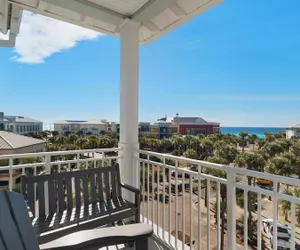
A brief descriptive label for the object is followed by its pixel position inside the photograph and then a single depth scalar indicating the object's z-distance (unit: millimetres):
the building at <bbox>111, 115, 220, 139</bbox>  54375
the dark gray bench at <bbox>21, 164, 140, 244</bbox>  1997
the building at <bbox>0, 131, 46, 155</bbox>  8580
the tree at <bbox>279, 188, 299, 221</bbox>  9609
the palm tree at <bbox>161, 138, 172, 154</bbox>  36875
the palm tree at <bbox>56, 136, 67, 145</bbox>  34491
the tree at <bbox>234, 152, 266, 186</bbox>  19656
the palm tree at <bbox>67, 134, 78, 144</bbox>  35319
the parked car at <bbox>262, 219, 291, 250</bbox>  4970
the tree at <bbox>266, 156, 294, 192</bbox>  18469
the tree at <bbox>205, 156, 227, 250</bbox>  19869
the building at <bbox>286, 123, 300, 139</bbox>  42812
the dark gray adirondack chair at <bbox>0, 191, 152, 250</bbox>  1132
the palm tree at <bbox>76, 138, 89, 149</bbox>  30005
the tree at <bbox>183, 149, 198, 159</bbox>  26942
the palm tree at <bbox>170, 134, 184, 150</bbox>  38219
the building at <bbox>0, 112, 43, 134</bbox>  22442
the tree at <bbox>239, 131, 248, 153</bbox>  43784
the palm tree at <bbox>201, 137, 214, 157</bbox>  35594
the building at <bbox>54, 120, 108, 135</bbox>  51875
